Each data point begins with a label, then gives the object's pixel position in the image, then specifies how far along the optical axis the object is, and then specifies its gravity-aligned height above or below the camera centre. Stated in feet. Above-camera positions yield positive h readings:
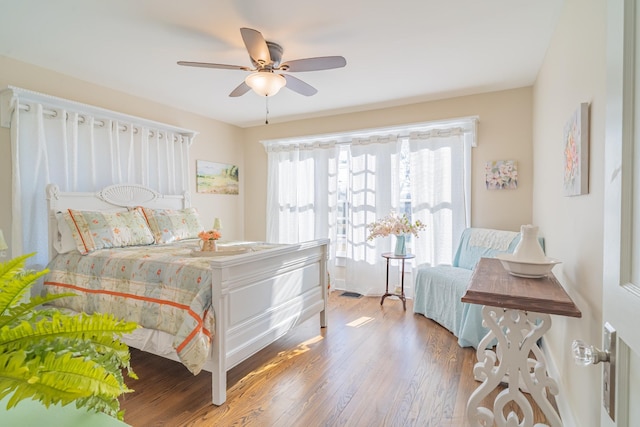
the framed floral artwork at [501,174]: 11.21 +1.20
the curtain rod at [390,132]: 11.78 +3.23
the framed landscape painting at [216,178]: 14.90 +1.48
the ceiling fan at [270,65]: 6.73 +3.31
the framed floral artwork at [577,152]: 4.97 +0.94
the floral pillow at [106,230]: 9.00 -0.65
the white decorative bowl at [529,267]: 5.41 -1.01
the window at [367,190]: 12.33 +0.80
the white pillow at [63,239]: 9.18 -0.92
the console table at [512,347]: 4.83 -2.27
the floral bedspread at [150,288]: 6.23 -1.89
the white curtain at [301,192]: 14.94 +0.80
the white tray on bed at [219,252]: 8.31 -1.17
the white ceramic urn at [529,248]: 5.59 -0.70
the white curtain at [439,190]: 12.10 +0.73
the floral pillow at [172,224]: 11.04 -0.58
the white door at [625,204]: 1.98 +0.03
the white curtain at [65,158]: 9.12 +1.67
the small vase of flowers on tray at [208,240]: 8.65 -0.89
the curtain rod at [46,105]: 8.77 +3.16
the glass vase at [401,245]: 12.14 -1.42
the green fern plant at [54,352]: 1.49 -0.79
